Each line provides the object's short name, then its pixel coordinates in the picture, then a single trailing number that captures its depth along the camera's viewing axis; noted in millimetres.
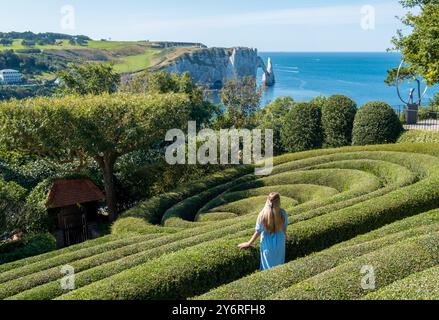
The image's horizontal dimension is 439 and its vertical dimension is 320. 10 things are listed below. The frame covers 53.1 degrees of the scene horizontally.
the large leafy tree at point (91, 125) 22500
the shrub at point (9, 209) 19656
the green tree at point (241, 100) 51344
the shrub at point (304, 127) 30703
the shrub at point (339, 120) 29797
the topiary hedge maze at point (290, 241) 8477
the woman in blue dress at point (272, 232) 9500
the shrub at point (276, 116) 32781
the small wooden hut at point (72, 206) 24139
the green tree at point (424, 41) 23609
